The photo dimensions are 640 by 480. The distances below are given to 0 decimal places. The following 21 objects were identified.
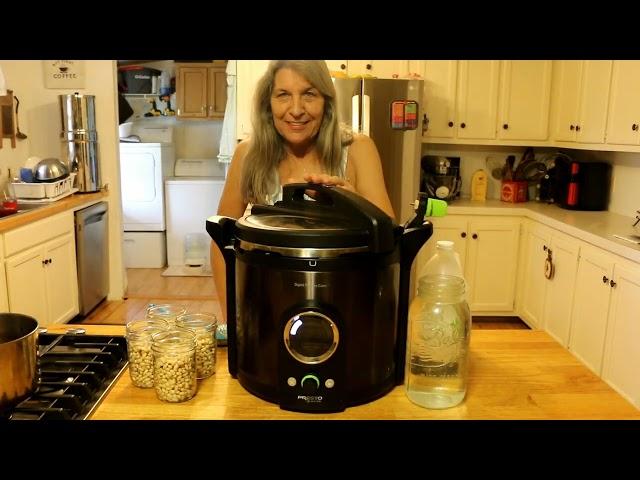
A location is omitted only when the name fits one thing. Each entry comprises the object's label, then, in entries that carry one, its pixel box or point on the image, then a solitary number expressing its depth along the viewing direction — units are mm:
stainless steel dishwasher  3955
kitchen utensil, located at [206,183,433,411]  815
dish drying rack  3574
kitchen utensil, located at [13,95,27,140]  4047
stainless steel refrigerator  3705
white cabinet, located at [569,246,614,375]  2945
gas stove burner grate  827
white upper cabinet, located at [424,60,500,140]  4074
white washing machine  5621
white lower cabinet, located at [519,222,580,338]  3371
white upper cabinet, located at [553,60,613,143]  3469
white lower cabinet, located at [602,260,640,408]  2645
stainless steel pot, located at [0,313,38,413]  797
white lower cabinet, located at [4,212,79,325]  3088
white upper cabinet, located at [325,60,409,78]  3938
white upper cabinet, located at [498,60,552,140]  4086
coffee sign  4246
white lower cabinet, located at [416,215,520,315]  4016
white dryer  5742
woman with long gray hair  1353
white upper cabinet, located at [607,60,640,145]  3145
